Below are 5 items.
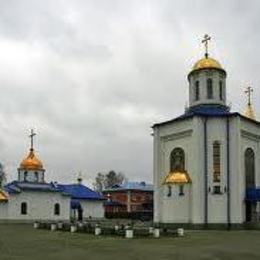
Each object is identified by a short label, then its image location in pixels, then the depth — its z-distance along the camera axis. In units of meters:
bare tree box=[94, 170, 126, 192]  124.00
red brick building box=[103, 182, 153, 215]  98.00
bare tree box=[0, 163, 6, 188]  89.50
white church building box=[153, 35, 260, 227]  45.12
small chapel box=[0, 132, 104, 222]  58.28
